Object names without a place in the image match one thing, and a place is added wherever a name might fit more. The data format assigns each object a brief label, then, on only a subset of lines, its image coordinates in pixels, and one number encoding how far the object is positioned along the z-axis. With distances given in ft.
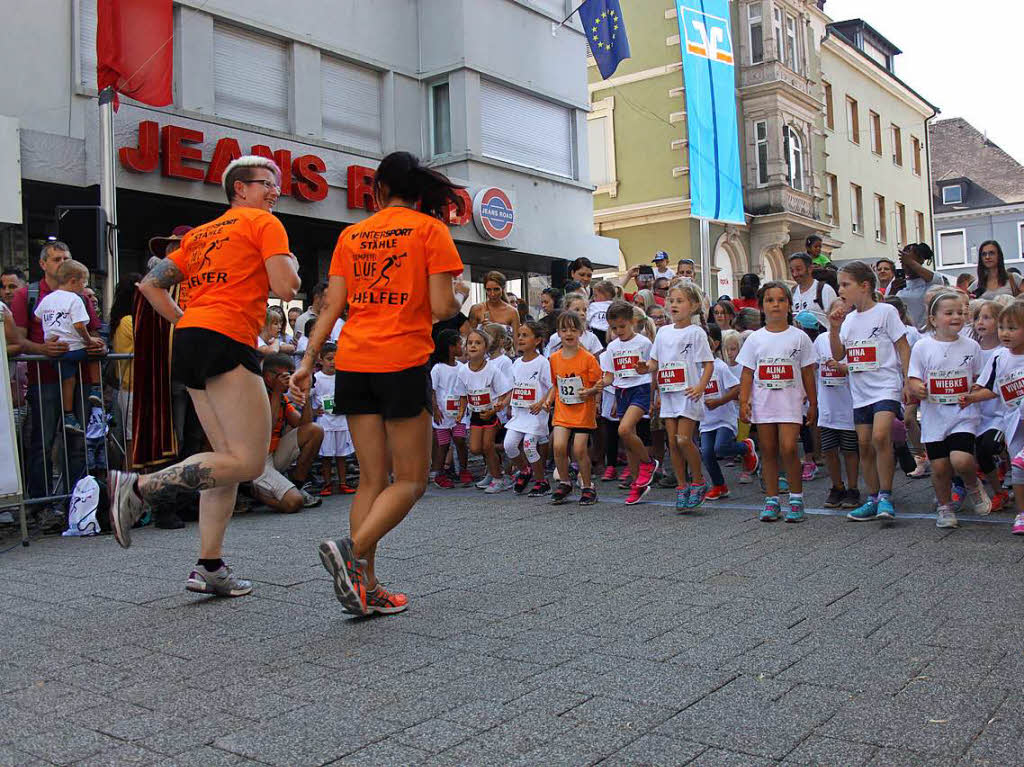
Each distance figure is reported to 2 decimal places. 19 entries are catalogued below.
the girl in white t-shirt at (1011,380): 21.61
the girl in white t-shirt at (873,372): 23.12
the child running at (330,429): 33.40
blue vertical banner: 79.25
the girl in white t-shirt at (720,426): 28.81
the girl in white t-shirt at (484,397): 32.78
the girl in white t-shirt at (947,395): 22.53
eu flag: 69.41
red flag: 39.29
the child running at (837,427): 25.58
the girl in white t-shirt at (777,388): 23.67
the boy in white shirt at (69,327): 26.45
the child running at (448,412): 34.58
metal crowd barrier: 26.18
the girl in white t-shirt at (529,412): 30.53
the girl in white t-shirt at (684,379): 26.25
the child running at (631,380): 28.84
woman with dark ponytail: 14.47
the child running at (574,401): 28.22
